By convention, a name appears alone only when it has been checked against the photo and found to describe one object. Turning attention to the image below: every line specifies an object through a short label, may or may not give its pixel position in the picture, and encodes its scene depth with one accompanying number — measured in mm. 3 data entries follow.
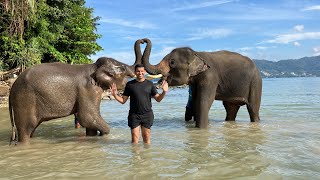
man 5100
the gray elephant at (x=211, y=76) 7010
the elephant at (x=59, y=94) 5418
